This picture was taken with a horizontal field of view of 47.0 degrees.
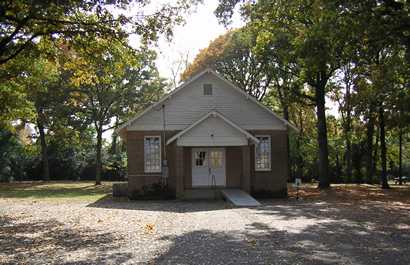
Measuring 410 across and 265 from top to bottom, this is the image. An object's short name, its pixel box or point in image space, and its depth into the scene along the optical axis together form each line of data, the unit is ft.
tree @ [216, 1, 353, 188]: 49.75
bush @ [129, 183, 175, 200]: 78.64
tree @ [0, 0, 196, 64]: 43.80
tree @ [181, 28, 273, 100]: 140.56
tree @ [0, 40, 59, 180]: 62.44
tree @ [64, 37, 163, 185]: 125.39
